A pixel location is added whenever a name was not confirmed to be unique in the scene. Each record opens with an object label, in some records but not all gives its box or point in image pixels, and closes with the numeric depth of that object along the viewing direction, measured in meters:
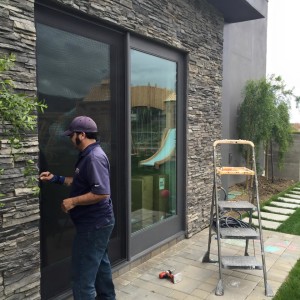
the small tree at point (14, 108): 1.70
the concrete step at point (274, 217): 6.34
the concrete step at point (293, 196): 8.39
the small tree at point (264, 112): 8.24
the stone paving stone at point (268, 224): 5.83
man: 2.51
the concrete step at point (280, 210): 6.86
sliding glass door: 3.01
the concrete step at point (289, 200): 7.89
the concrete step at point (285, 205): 7.38
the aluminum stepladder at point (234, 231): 3.51
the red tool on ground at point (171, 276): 3.67
